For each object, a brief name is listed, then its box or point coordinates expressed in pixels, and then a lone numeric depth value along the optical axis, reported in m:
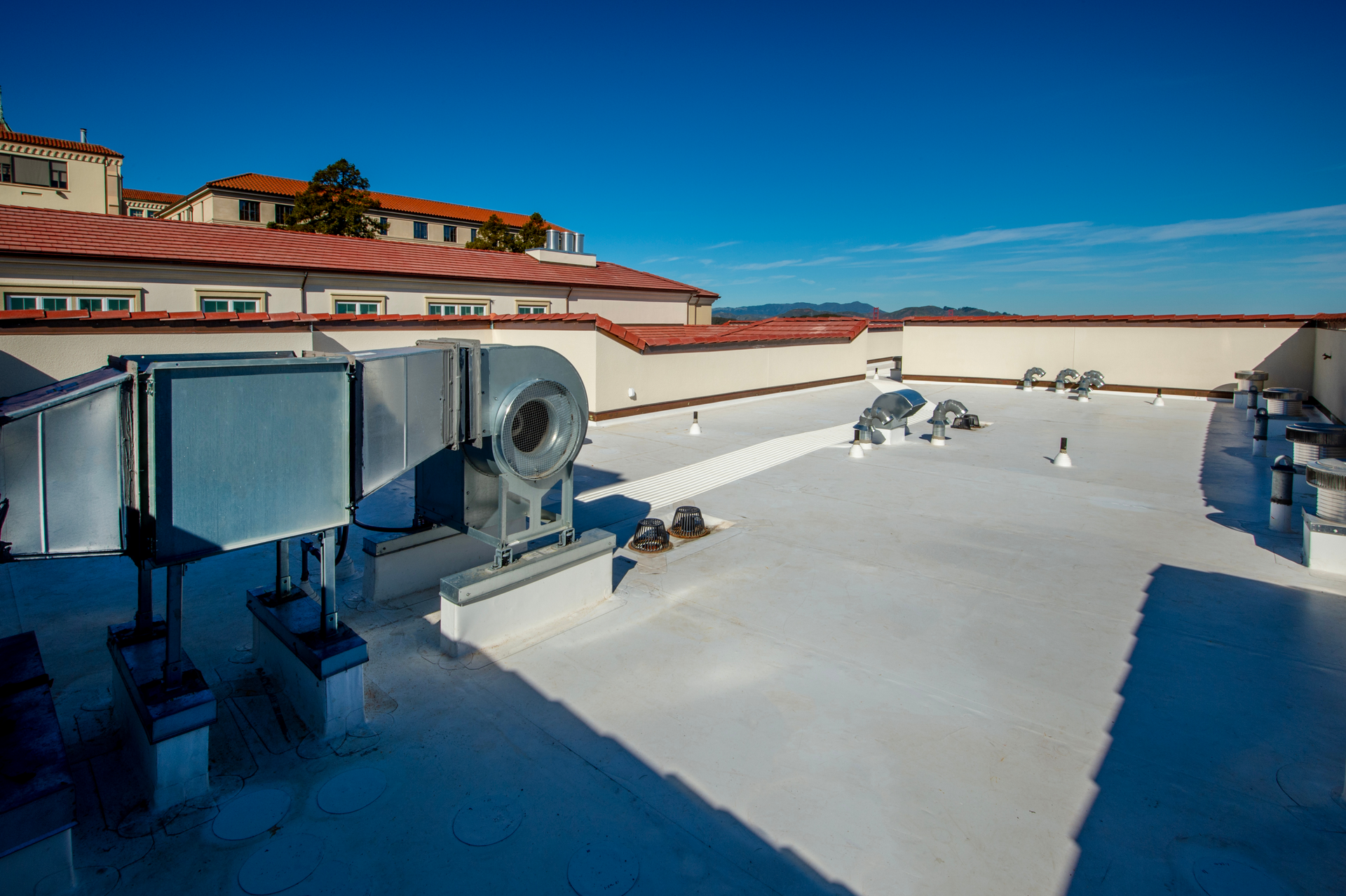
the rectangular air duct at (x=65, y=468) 3.37
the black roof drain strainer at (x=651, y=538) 8.62
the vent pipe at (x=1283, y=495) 9.27
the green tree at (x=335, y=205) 37.06
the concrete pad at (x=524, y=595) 5.83
